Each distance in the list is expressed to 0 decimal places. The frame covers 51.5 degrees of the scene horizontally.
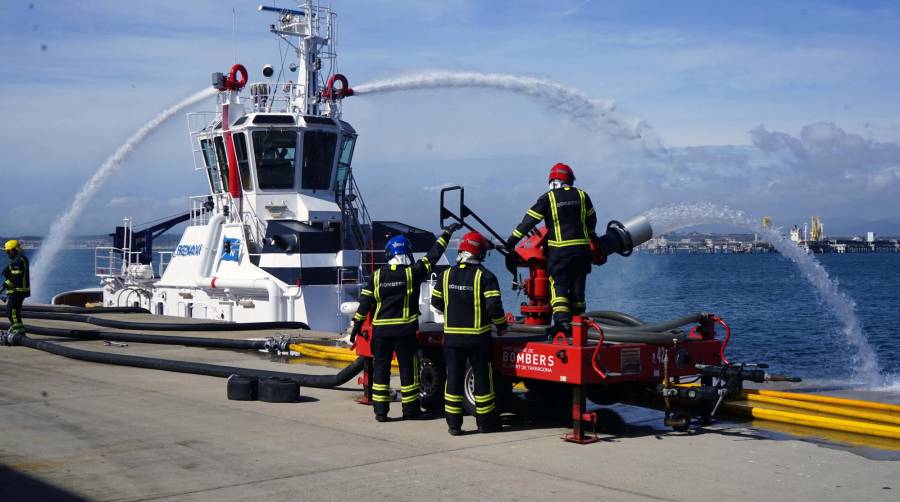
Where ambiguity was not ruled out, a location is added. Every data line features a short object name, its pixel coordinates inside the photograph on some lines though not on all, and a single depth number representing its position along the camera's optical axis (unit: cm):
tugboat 2025
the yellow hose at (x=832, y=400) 907
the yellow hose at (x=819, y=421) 821
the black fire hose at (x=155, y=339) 1617
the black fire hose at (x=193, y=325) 1802
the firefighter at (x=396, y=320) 930
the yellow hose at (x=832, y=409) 862
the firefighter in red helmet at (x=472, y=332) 862
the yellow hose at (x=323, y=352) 1470
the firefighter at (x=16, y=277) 1627
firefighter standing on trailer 894
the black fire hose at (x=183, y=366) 1088
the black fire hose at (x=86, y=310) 2333
